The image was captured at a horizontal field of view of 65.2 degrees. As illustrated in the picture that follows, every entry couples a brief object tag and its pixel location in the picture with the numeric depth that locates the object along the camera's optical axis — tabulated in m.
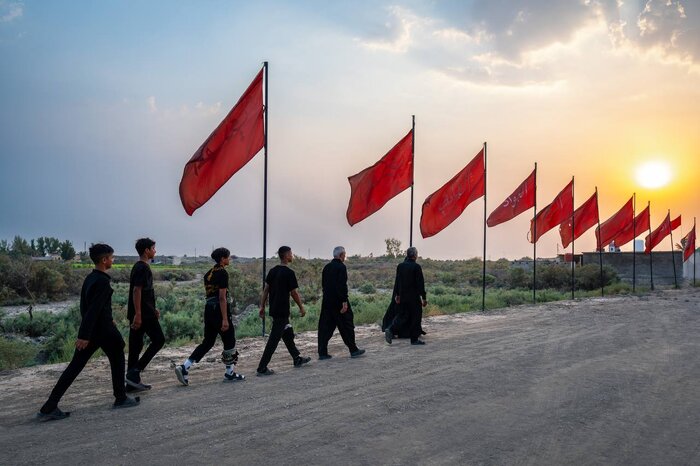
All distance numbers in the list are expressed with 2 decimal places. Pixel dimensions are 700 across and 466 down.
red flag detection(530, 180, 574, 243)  22.64
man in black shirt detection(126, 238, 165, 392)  7.52
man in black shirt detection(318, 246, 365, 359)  9.89
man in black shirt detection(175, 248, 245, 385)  7.81
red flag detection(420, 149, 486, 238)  16.47
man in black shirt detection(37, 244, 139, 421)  6.31
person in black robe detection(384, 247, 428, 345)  11.59
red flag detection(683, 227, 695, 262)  34.28
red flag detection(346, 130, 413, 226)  14.45
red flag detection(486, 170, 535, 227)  19.78
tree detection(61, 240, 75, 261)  110.58
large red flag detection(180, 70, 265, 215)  11.09
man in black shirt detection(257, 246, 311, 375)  8.73
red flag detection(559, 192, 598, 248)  25.34
